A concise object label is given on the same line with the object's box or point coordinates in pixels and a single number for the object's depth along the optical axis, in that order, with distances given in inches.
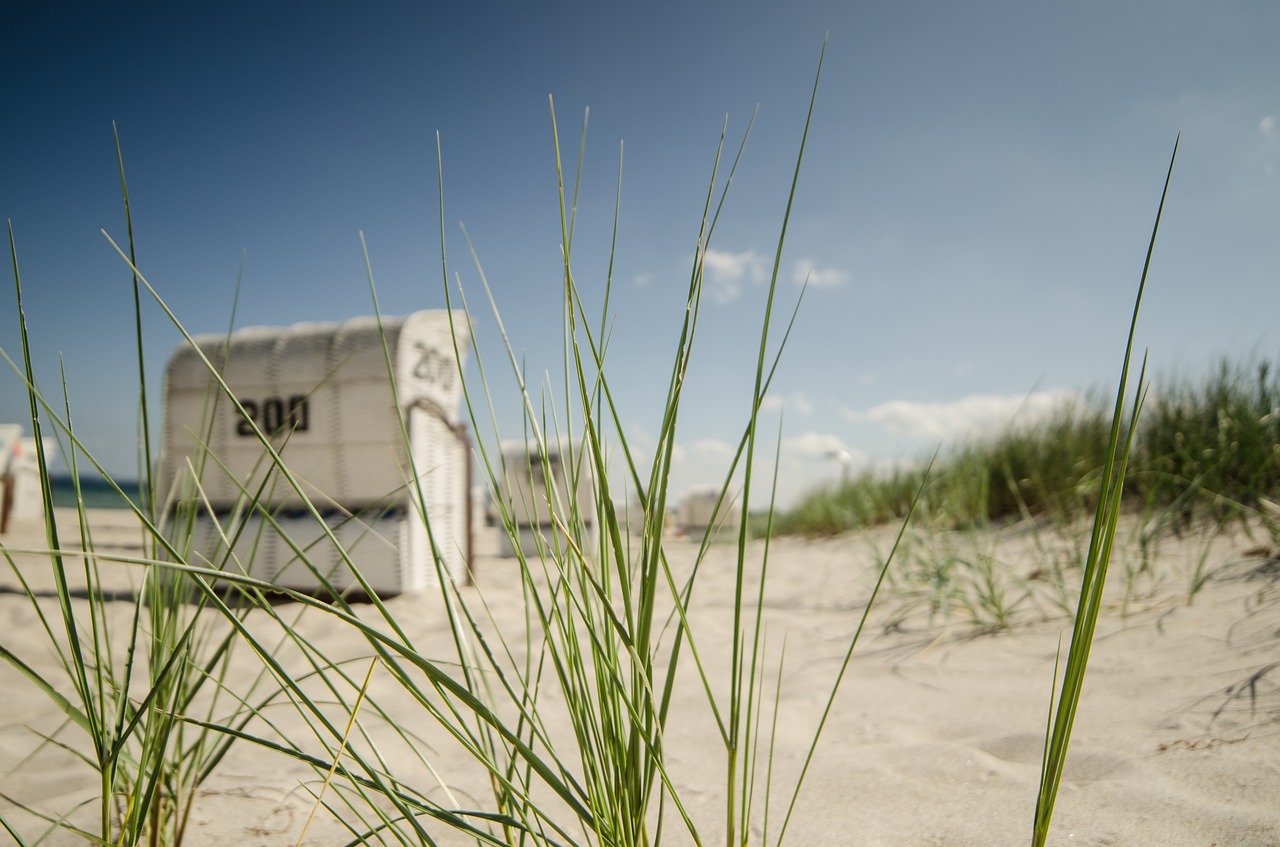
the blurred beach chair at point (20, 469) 296.2
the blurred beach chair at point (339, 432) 131.3
